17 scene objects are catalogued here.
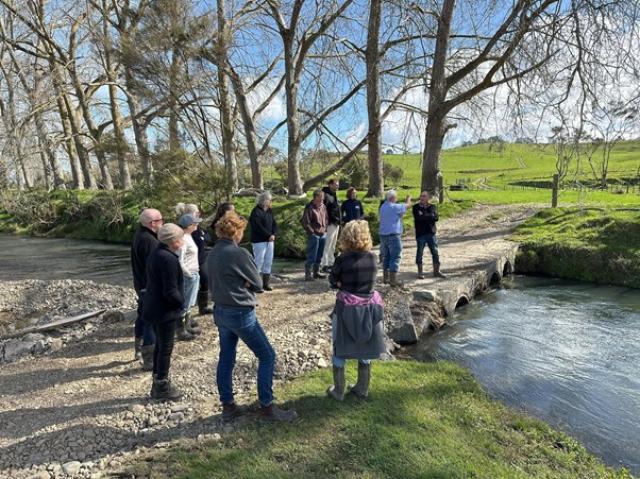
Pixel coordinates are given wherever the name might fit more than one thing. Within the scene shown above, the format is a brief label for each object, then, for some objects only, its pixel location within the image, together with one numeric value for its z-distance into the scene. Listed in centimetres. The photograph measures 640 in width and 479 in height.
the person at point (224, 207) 726
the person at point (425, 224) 994
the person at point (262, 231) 899
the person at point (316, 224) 987
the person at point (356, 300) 480
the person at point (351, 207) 1012
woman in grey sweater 449
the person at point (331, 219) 1029
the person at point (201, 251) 707
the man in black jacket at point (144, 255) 594
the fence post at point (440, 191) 2005
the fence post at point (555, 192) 1788
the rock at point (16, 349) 744
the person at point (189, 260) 655
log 843
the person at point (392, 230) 941
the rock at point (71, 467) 406
